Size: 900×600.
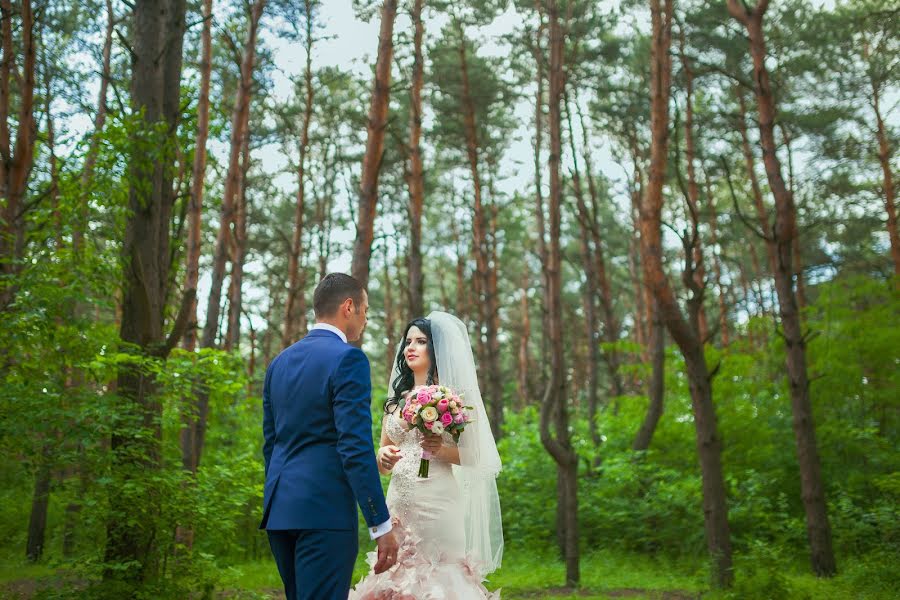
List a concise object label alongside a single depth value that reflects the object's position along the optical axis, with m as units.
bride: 5.14
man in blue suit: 3.40
